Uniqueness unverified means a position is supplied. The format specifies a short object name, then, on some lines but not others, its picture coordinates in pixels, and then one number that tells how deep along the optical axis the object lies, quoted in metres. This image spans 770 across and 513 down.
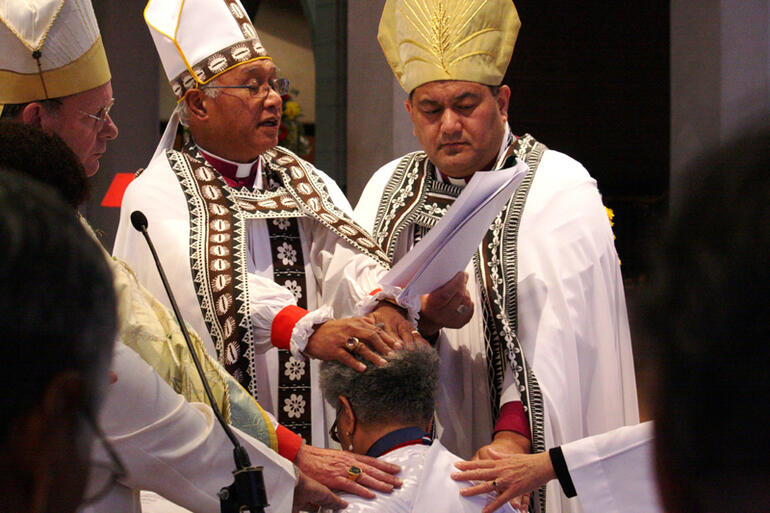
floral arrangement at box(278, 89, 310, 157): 7.40
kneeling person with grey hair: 2.40
